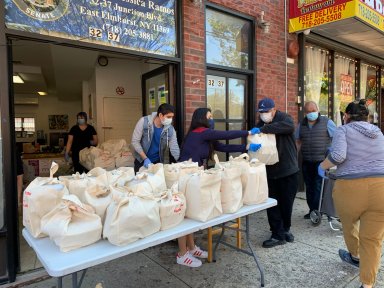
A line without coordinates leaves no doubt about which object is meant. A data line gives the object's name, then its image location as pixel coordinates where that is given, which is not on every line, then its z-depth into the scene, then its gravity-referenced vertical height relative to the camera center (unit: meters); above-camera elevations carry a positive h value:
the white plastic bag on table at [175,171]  2.69 -0.35
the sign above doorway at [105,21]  3.01 +1.25
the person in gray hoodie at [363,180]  2.54 -0.44
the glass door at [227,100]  4.68 +0.50
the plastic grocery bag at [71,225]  1.75 -0.54
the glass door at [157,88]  4.27 +0.69
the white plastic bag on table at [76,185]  2.22 -0.38
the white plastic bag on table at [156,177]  2.44 -0.37
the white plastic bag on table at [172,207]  2.08 -0.53
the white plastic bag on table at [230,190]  2.49 -0.49
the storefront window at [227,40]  4.58 +1.45
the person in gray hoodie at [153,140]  3.75 -0.10
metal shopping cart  4.02 -1.05
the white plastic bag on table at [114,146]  5.04 -0.22
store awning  4.60 +1.82
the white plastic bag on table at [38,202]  1.96 -0.44
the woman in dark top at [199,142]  3.26 -0.12
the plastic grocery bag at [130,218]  1.82 -0.53
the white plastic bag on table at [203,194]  2.28 -0.48
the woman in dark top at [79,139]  5.61 -0.10
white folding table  1.64 -0.70
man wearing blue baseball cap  3.46 -0.51
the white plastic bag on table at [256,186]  2.71 -0.51
